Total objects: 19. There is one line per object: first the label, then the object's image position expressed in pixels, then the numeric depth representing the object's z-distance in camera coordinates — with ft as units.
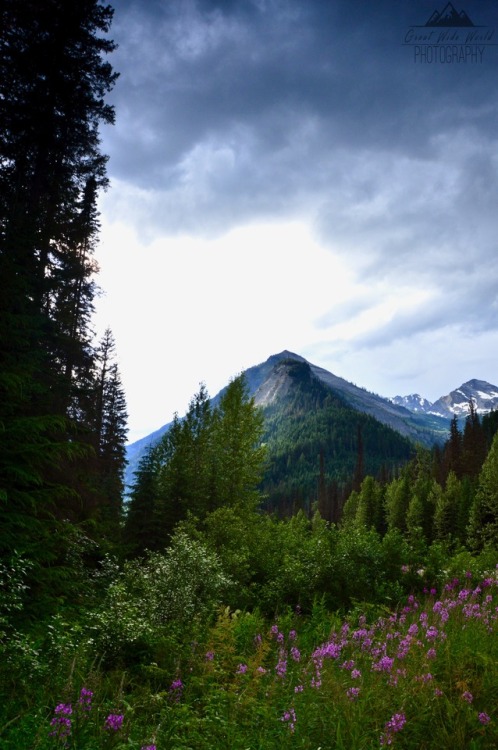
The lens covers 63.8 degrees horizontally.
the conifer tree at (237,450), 69.67
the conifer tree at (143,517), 56.70
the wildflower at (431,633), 15.28
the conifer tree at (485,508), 123.34
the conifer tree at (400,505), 199.11
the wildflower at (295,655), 15.21
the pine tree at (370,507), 227.81
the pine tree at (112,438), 81.19
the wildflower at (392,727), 10.50
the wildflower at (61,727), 9.45
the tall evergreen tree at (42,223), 23.65
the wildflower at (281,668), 14.29
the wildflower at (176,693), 14.06
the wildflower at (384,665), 13.55
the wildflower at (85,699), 11.31
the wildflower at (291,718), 11.37
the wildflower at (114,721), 10.02
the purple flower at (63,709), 9.39
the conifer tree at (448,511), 157.17
